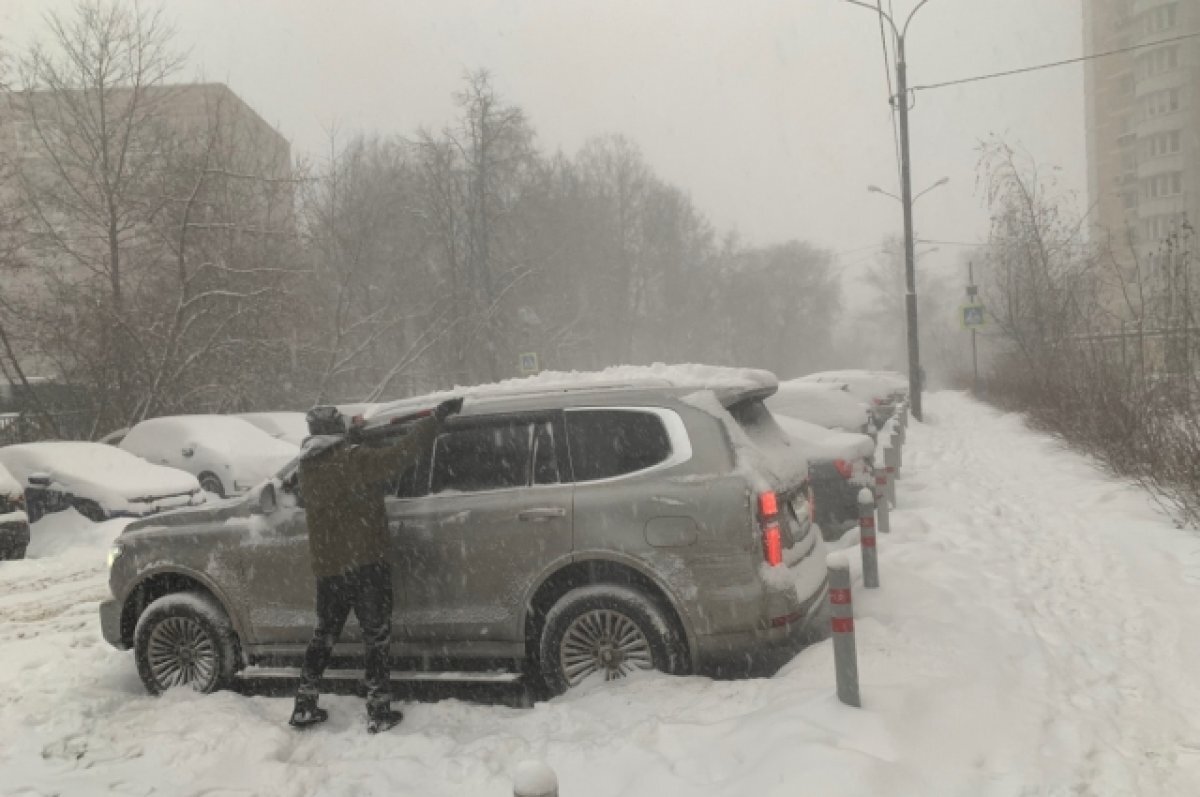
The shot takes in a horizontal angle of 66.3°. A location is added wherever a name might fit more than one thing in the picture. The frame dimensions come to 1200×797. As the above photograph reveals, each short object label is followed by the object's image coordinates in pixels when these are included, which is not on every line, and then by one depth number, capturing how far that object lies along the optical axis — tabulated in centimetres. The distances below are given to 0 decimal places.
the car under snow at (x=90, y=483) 1203
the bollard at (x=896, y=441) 1298
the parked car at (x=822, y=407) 1333
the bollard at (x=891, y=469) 1074
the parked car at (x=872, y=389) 2299
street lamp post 2200
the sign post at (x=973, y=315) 2681
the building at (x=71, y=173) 2014
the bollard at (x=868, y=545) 659
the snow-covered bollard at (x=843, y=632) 427
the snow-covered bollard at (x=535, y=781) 246
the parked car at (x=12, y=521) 1050
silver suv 473
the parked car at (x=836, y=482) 888
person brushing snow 479
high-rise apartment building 5669
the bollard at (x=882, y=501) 891
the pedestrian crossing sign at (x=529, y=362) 2828
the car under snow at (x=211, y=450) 1488
